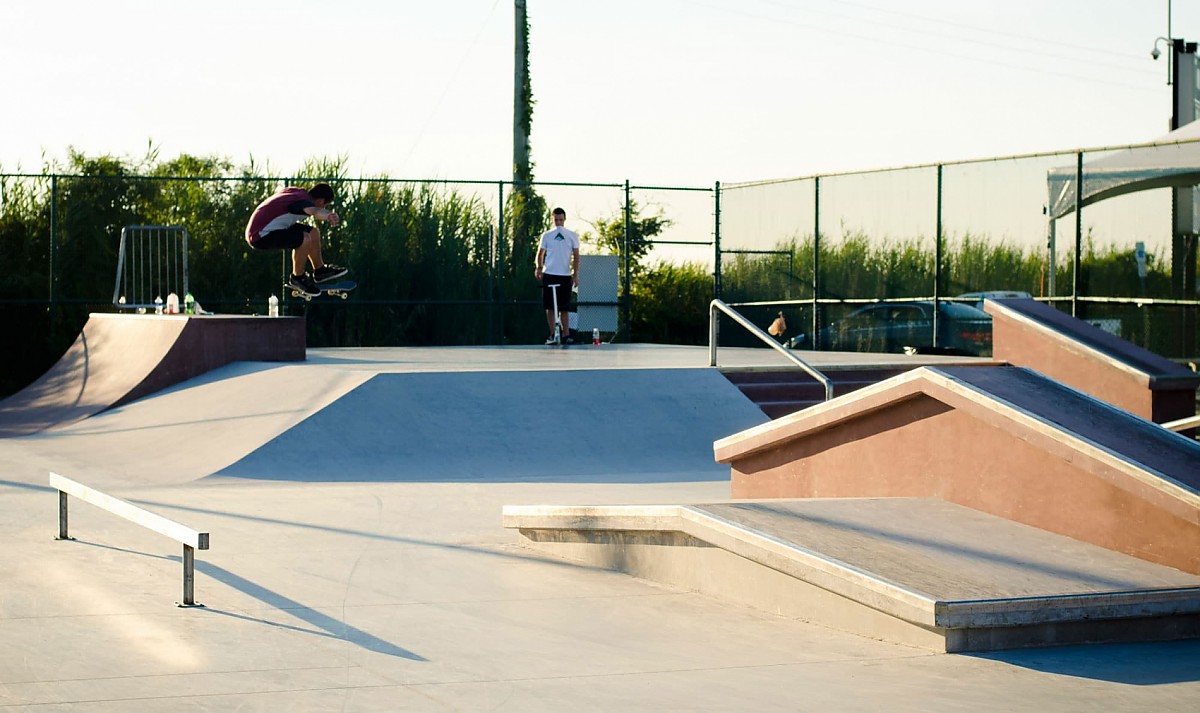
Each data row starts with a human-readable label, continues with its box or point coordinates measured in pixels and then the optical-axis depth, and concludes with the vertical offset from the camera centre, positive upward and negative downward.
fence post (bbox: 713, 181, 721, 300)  24.23 +1.34
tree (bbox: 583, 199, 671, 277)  25.80 +1.60
